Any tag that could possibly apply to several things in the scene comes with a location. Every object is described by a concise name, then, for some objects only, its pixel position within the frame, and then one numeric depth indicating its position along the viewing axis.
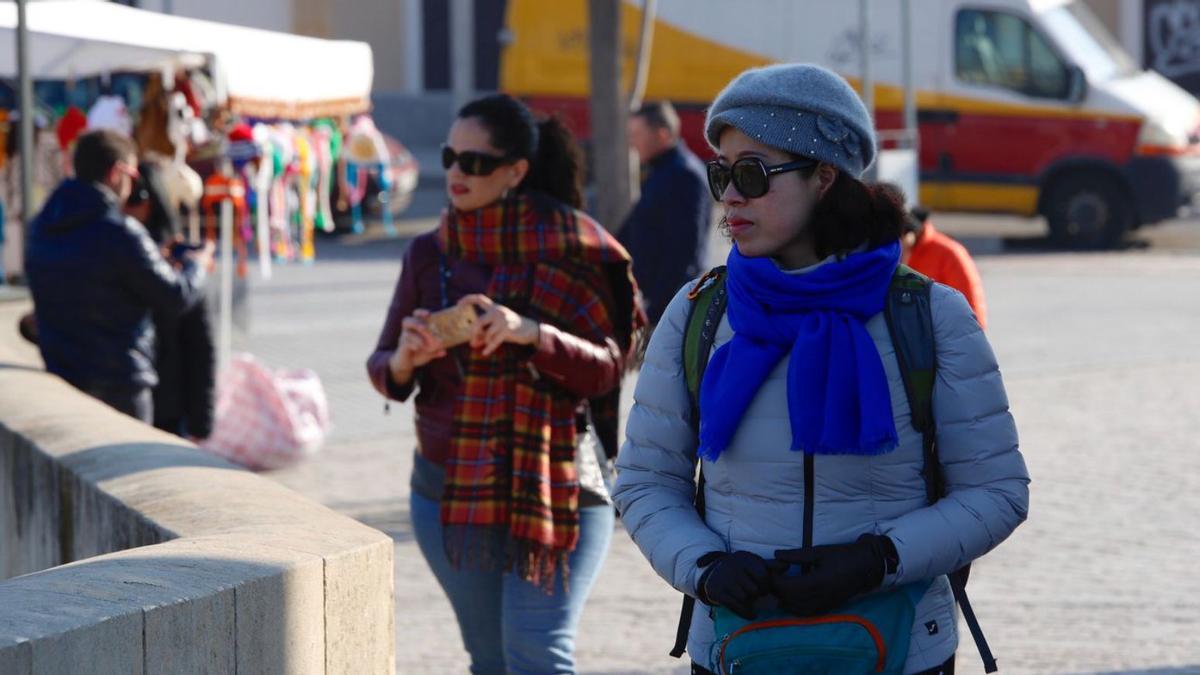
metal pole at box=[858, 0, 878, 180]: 39.72
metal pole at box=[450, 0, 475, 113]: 64.25
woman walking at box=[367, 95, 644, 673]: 8.89
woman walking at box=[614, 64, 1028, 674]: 5.68
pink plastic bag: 18.98
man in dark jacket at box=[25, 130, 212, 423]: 14.20
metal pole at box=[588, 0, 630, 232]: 23.92
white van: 40.59
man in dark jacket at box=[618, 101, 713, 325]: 16.37
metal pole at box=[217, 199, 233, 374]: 20.16
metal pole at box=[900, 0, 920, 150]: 40.72
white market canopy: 19.45
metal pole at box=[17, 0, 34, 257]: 18.06
